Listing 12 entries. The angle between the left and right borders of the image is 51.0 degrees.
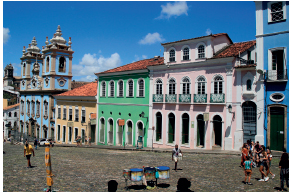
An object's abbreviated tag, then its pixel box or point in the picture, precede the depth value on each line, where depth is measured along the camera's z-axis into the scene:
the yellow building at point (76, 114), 34.41
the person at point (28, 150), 15.38
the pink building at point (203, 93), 20.98
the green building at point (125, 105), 27.70
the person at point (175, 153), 14.21
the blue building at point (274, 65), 18.05
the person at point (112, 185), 8.15
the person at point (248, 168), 11.62
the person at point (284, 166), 10.31
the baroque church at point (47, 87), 44.81
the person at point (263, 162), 11.93
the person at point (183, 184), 7.96
